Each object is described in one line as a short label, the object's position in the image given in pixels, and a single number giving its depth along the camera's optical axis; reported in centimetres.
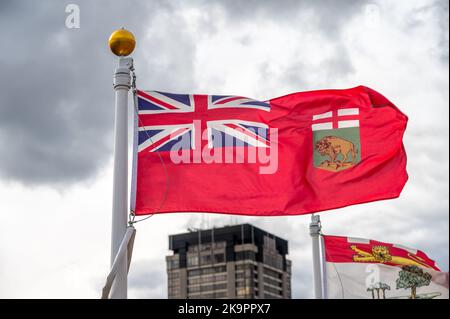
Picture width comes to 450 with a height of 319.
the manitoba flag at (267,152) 1332
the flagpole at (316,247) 2231
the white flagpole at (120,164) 1109
